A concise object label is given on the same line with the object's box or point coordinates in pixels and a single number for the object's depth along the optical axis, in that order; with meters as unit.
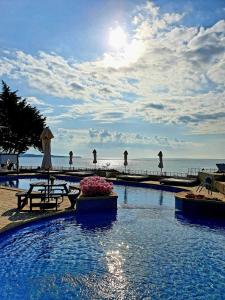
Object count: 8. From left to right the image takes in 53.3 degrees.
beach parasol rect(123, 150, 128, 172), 24.29
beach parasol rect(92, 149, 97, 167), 26.08
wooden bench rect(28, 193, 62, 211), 9.49
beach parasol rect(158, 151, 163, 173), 22.26
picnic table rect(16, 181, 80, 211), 9.52
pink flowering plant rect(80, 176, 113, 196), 10.74
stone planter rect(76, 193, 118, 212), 10.19
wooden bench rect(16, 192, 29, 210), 9.53
